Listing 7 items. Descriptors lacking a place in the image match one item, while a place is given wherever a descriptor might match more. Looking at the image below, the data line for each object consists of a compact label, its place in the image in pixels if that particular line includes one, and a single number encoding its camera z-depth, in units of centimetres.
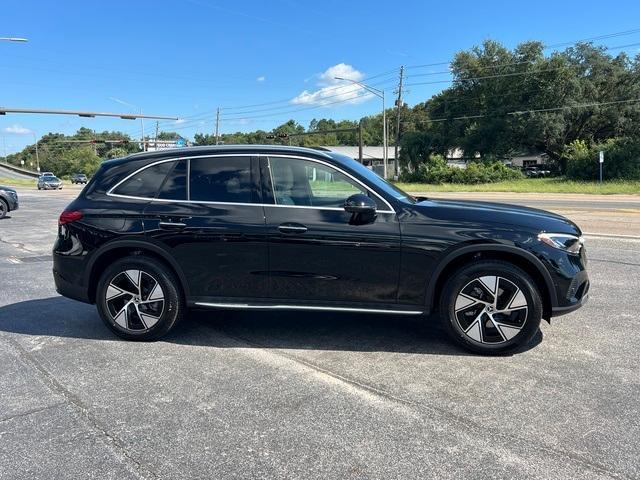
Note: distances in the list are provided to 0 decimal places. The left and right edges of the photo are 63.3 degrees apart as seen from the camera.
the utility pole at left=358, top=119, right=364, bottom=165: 4749
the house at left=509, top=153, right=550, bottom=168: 9269
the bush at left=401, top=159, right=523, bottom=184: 5122
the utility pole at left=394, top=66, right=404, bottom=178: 5438
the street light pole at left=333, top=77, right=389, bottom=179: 4731
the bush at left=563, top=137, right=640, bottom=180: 4269
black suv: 419
